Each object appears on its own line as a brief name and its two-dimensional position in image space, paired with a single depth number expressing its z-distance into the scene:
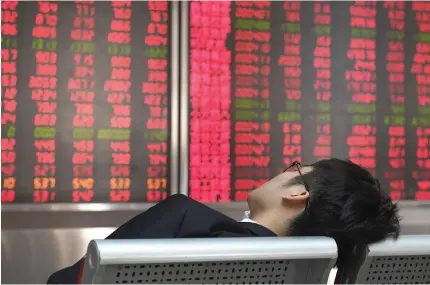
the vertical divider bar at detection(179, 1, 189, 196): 2.04
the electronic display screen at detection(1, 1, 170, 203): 1.96
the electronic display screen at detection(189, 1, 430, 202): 2.09
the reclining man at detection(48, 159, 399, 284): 1.07
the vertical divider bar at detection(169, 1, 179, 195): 2.04
